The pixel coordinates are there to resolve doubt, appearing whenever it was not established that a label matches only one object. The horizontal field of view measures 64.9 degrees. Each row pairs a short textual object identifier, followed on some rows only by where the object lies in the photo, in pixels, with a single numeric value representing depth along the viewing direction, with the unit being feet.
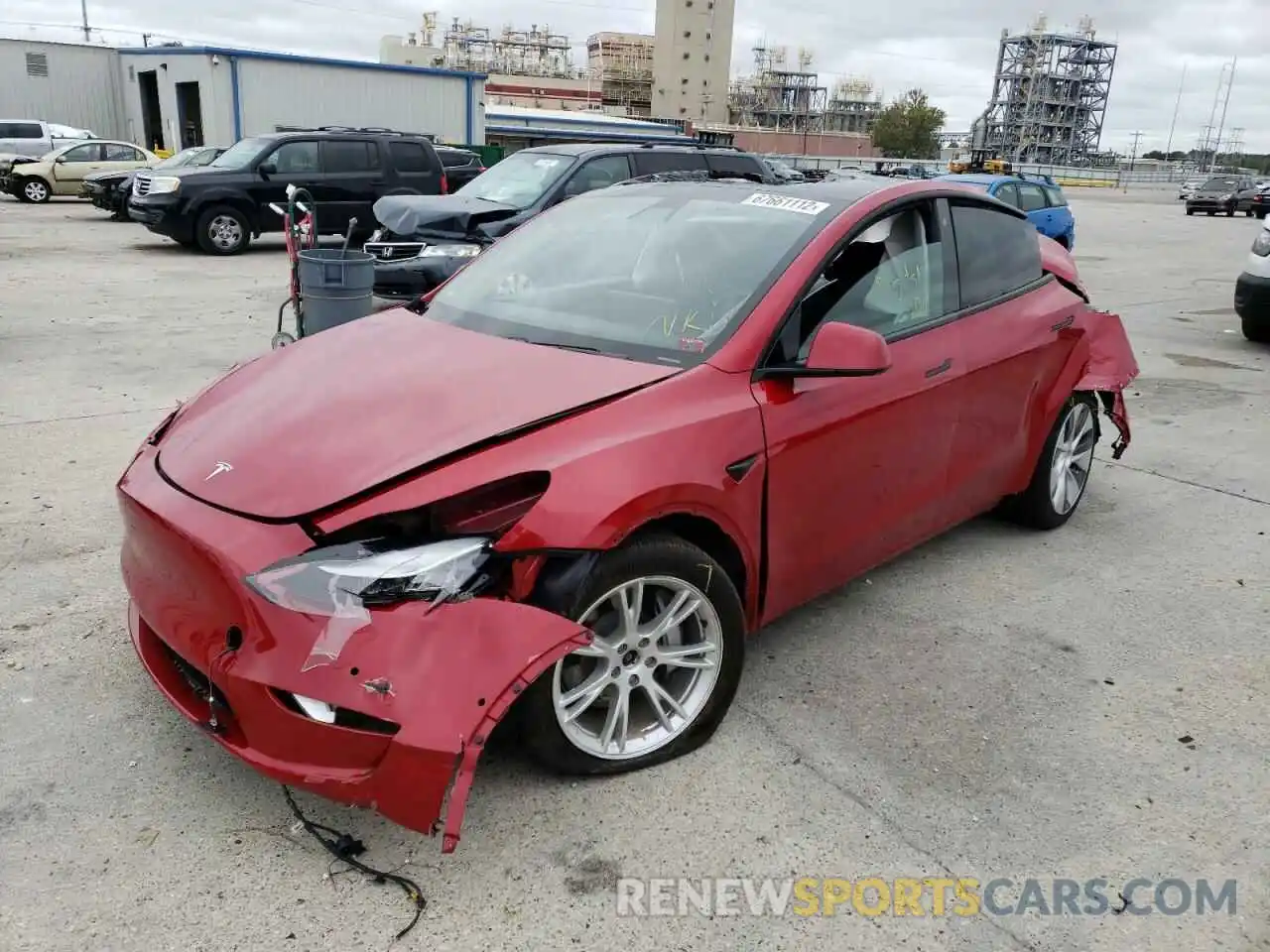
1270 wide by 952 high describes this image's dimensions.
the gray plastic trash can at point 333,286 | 21.39
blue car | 52.85
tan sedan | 74.28
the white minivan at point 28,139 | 80.48
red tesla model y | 7.42
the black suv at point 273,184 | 47.80
